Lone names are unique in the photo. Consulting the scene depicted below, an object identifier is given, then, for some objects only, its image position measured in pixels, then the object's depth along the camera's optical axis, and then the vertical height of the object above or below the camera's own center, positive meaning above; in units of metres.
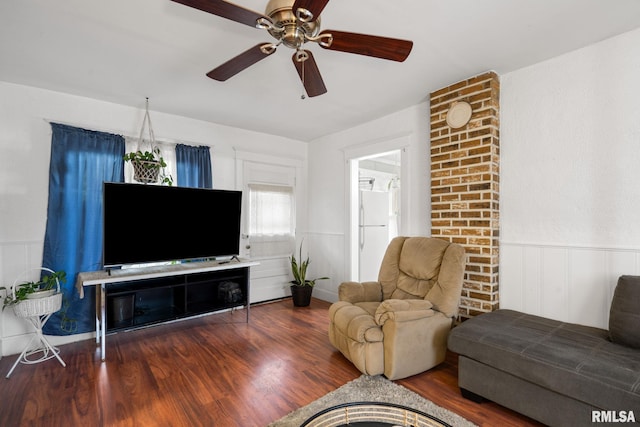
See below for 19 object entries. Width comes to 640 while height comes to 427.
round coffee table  1.14 -0.85
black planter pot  4.18 -1.12
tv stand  2.75 -0.83
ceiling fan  1.32 +0.94
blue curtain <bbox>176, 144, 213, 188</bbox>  3.63 +0.65
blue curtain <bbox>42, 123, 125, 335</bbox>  2.89 +0.03
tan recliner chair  2.23 -0.80
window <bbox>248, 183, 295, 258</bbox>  4.31 -0.04
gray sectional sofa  1.47 -0.83
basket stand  2.41 -0.93
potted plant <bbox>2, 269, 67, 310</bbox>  2.46 -0.64
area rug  1.79 -1.24
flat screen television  2.85 -0.07
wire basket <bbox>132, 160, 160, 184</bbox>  3.01 +0.48
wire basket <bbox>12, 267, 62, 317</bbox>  2.41 -0.75
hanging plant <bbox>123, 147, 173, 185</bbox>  2.99 +0.53
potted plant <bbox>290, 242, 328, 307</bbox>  4.18 -1.00
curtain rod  2.97 +0.95
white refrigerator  4.32 -0.22
